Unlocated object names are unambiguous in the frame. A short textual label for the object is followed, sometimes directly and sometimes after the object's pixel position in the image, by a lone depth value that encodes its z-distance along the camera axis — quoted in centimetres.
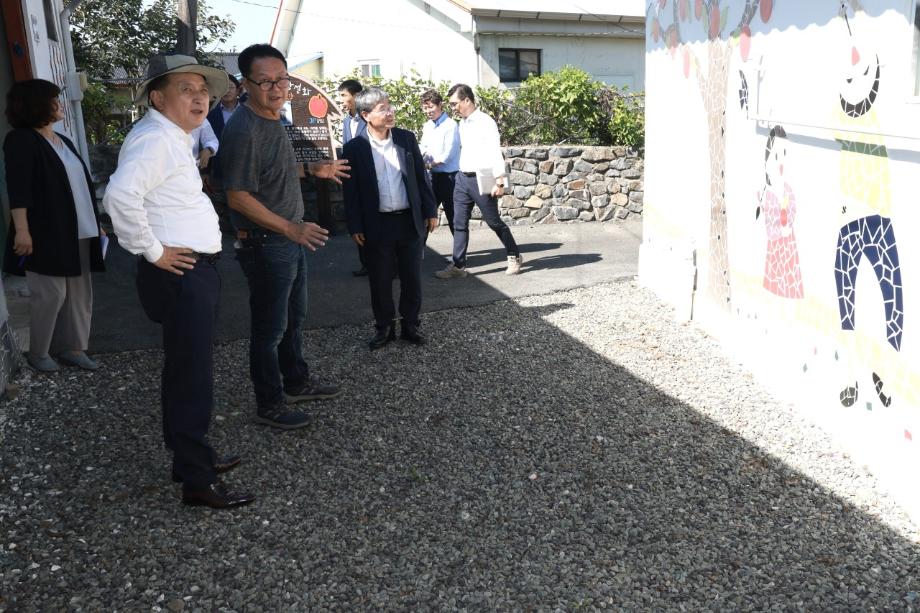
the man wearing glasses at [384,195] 545
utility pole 1568
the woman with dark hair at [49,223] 466
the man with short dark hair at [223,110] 756
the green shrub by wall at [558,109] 1147
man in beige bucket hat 306
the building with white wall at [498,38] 1777
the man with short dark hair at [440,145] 793
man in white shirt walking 764
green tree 2123
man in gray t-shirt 385
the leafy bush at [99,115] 1124
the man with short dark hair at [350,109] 815
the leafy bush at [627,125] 1142
